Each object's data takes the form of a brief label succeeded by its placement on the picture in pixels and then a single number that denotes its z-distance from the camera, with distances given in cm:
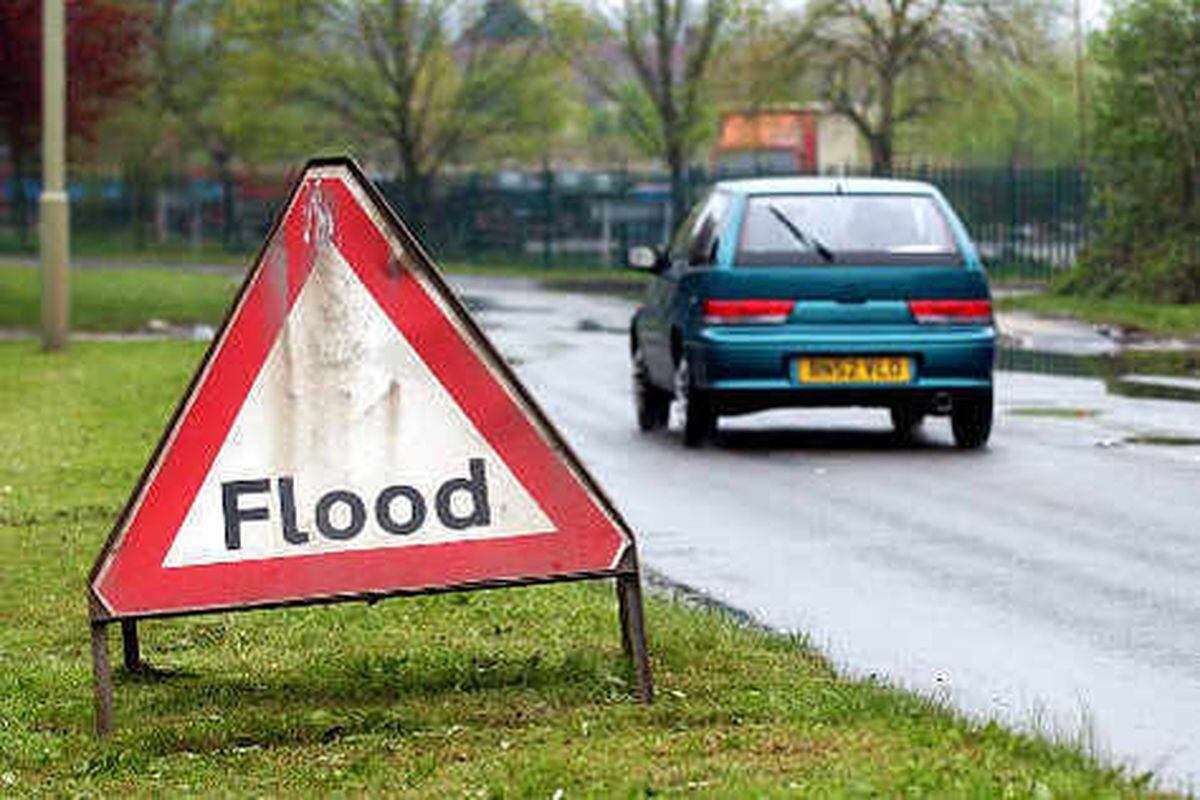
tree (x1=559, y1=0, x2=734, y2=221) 5634
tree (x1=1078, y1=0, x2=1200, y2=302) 3238
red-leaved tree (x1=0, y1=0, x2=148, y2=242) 3403
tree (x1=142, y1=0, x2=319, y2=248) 5766
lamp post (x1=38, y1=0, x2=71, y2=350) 2631
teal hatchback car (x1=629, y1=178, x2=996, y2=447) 1681
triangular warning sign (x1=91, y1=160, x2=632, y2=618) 732
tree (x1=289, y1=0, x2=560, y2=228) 5769
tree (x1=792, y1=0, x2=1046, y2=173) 5212
